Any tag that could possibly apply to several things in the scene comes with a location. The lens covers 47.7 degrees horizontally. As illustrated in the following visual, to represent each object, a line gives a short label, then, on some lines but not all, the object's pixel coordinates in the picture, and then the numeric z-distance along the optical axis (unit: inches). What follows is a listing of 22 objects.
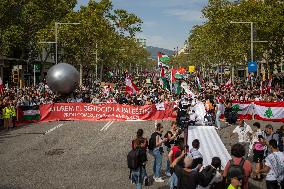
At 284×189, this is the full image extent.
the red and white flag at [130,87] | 851.6
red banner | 780.5
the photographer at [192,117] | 685.7
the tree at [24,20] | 1451.9
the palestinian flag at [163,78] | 1158.3
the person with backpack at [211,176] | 232.7
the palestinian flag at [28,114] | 764.2
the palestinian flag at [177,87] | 1192.3
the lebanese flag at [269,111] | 728.5
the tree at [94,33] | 1447.6
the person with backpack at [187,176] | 226.7
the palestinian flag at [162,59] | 1102.8
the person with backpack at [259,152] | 364.9
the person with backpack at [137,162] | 292.3
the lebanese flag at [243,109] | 783.0
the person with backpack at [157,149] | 353.8
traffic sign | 1000.6
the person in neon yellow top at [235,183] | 207.1
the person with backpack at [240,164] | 226.7
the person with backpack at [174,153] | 295.3
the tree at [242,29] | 1313.5
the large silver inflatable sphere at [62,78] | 791.5
